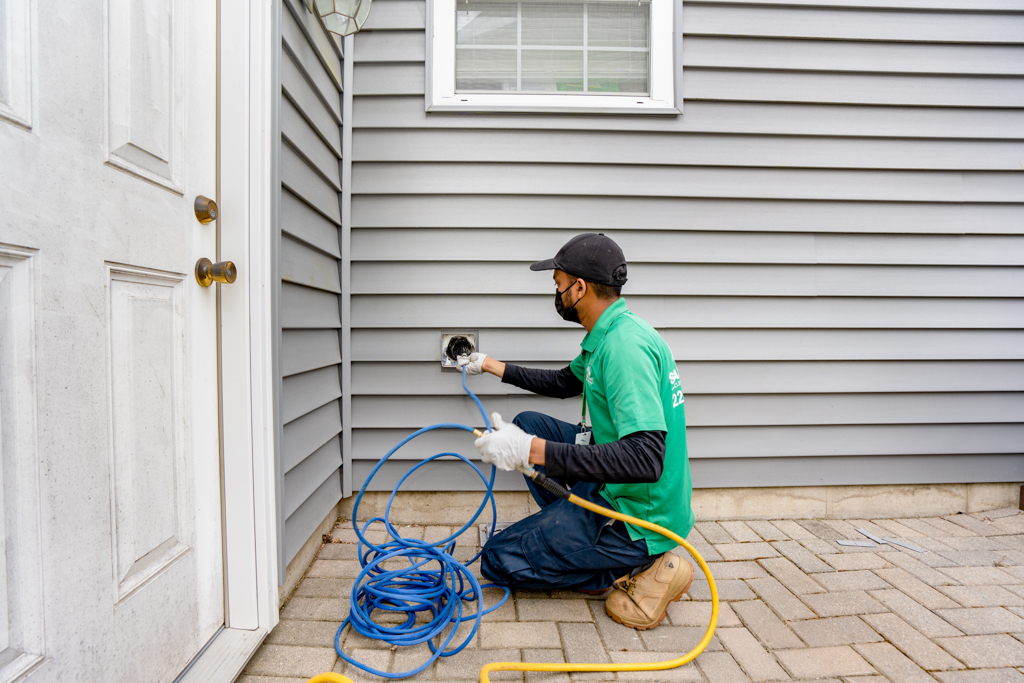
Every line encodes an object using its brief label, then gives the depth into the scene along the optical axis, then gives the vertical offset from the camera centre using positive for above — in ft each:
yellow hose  4.49 -2.96
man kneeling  5.12 -1.37
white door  2.93 -0.09
